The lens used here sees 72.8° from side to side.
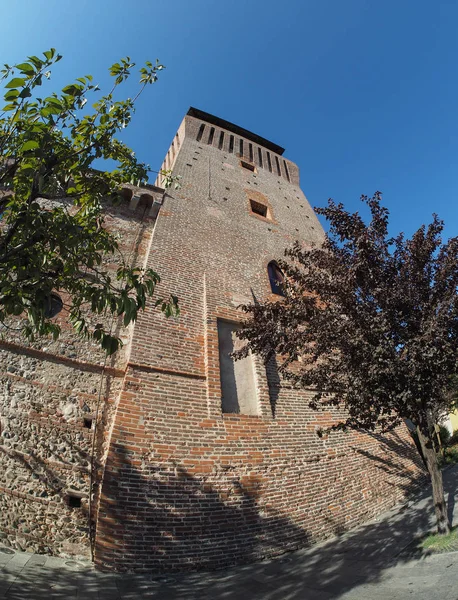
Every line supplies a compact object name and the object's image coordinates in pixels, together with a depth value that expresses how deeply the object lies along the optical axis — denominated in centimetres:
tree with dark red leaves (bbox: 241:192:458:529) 424
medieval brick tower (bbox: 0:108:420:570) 441
